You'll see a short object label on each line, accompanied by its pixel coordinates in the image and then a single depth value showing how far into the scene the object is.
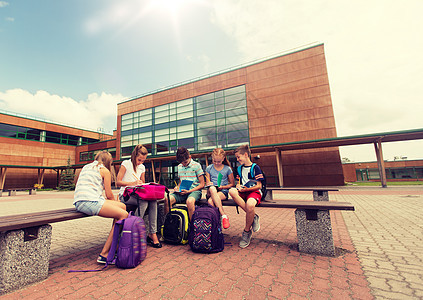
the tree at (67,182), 25.83
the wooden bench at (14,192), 17.91
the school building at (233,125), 17.31
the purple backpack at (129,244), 2.46
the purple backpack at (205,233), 2.91
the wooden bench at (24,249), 1.94
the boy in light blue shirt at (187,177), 3.78
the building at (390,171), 34.19
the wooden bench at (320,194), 5.83
